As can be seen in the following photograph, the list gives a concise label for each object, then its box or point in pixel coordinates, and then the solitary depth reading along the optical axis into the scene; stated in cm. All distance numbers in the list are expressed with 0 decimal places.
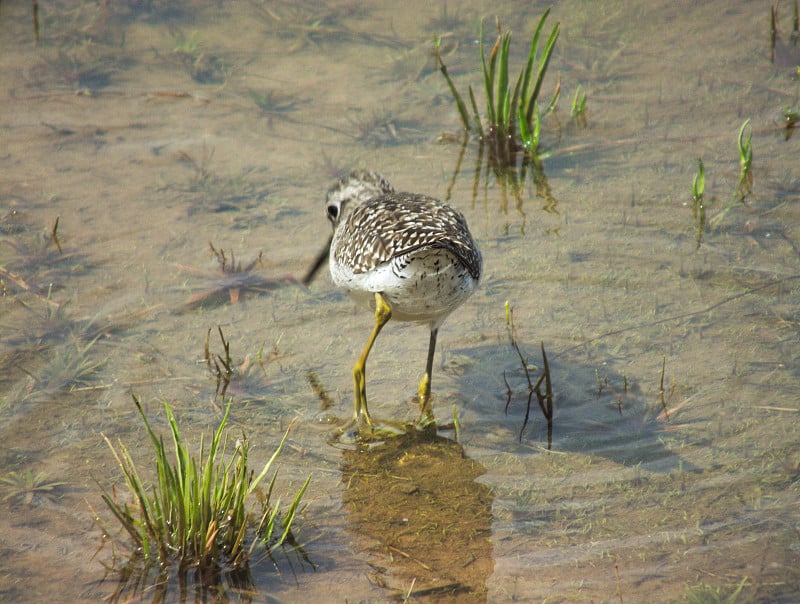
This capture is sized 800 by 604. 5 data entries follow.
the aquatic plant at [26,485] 904
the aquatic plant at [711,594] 769
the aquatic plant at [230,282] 1249
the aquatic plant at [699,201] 1333
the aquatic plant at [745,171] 1362
